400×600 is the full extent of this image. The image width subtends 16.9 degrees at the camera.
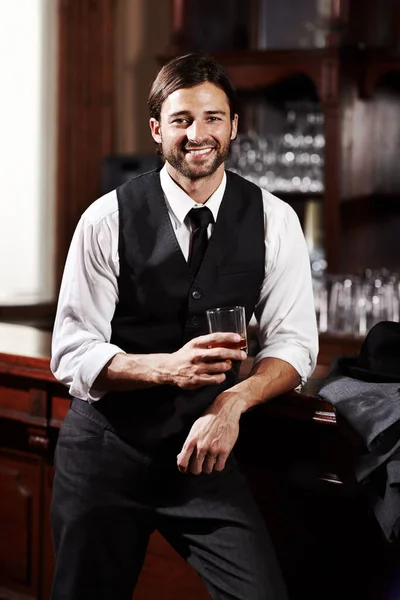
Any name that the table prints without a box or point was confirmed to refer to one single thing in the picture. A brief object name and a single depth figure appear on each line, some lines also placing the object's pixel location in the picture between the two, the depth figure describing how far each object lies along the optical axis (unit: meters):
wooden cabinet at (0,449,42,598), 3.27
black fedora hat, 2.60
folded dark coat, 2.45
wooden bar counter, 2.68
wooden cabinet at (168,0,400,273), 4.92
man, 2.51
